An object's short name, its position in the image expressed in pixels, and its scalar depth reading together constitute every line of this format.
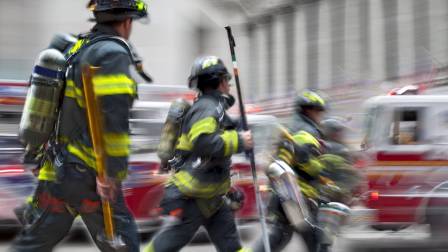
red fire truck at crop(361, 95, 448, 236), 17.35
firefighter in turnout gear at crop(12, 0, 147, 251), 7.54
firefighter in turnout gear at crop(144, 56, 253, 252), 9.63
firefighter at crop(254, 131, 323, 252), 11.33
